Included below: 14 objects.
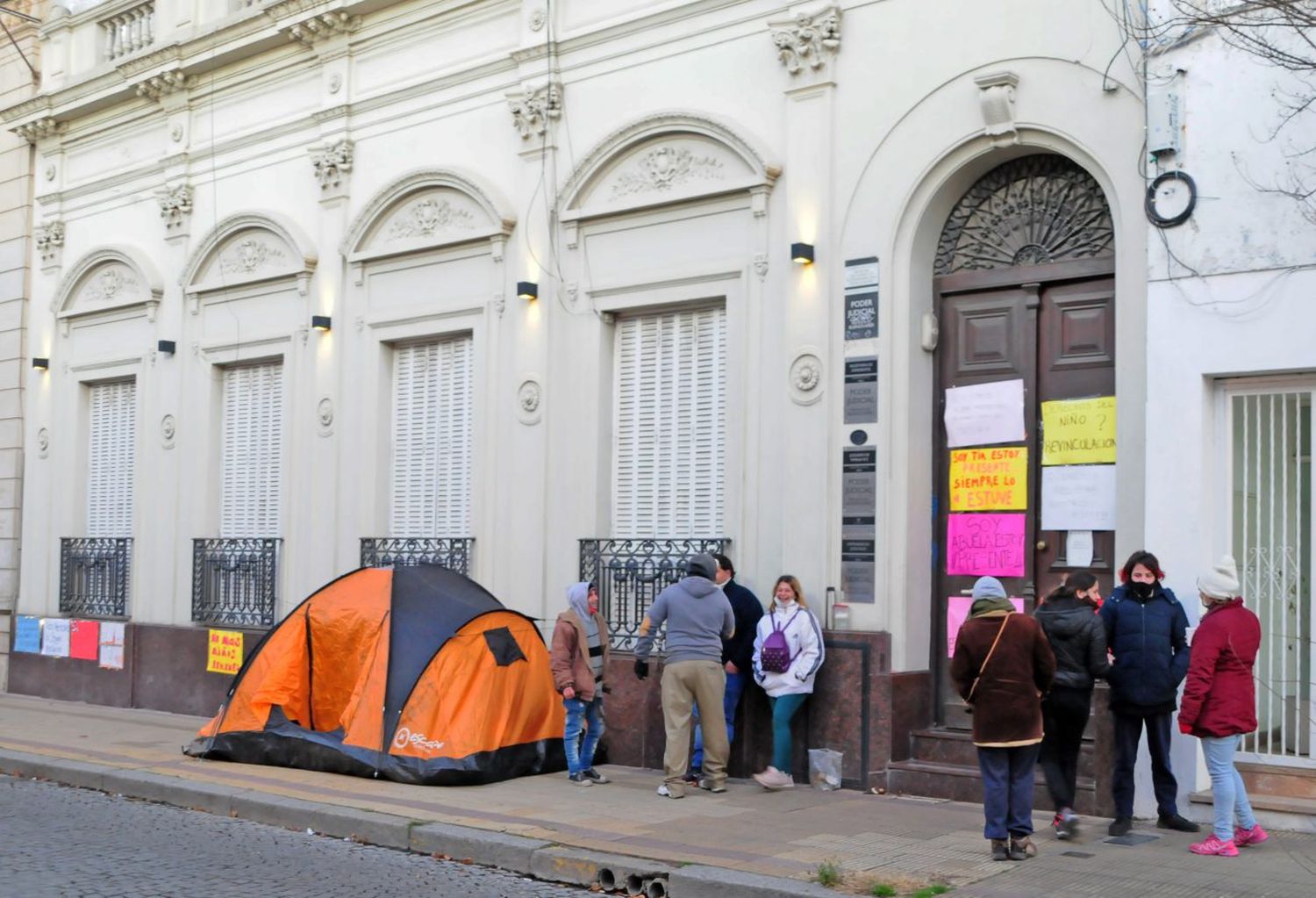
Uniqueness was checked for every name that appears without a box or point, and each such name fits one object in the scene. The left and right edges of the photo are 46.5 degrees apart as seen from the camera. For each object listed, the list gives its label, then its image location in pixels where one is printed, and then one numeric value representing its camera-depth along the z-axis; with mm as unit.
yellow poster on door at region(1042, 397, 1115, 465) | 10836
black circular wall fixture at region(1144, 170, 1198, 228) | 10062
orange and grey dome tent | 11750
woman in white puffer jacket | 11375
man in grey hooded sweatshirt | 11164
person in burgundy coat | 8727
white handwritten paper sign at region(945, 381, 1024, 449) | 11414
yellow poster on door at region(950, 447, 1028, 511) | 11375
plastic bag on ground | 11445
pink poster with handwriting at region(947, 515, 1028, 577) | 11359
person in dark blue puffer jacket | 9445
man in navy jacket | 11805
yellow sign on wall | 16359
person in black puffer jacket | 9414
